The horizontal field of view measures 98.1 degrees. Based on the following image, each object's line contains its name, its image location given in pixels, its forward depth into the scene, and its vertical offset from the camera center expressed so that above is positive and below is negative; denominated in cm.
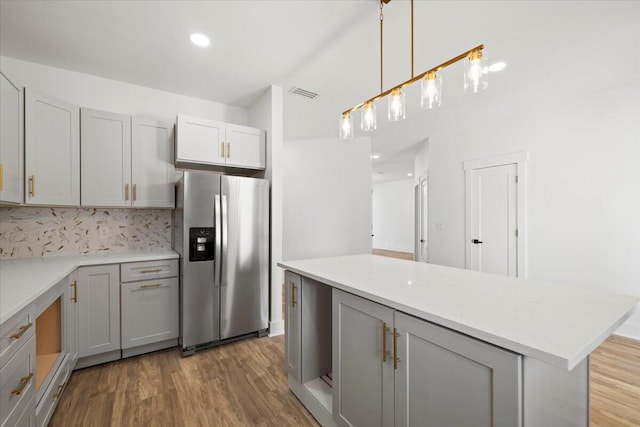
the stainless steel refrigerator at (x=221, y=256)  257 -42
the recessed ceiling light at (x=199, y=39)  219 +140
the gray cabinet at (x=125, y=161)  254 +50
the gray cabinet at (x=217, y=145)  279 +72
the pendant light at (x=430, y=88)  141 +72
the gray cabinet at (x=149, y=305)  244 -85
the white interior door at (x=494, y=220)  382 -11
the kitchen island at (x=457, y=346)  81 -48
